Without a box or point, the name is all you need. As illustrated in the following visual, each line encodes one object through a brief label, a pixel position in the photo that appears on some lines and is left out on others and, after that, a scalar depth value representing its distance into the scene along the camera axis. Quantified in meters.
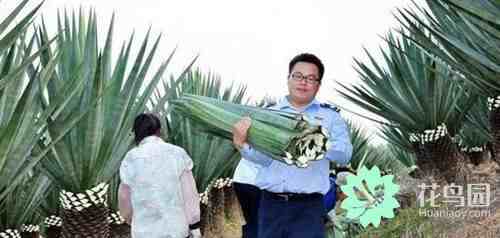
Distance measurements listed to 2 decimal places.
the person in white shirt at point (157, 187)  3.44
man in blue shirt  3.13
